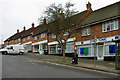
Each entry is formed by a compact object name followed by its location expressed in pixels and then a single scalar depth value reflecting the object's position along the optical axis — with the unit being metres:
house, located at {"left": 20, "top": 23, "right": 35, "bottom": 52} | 46.84
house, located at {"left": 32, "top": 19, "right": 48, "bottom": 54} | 37.39
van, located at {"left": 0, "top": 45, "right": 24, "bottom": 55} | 30.27
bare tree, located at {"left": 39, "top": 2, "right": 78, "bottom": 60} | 19.66
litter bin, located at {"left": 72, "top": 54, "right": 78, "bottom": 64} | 17.31
